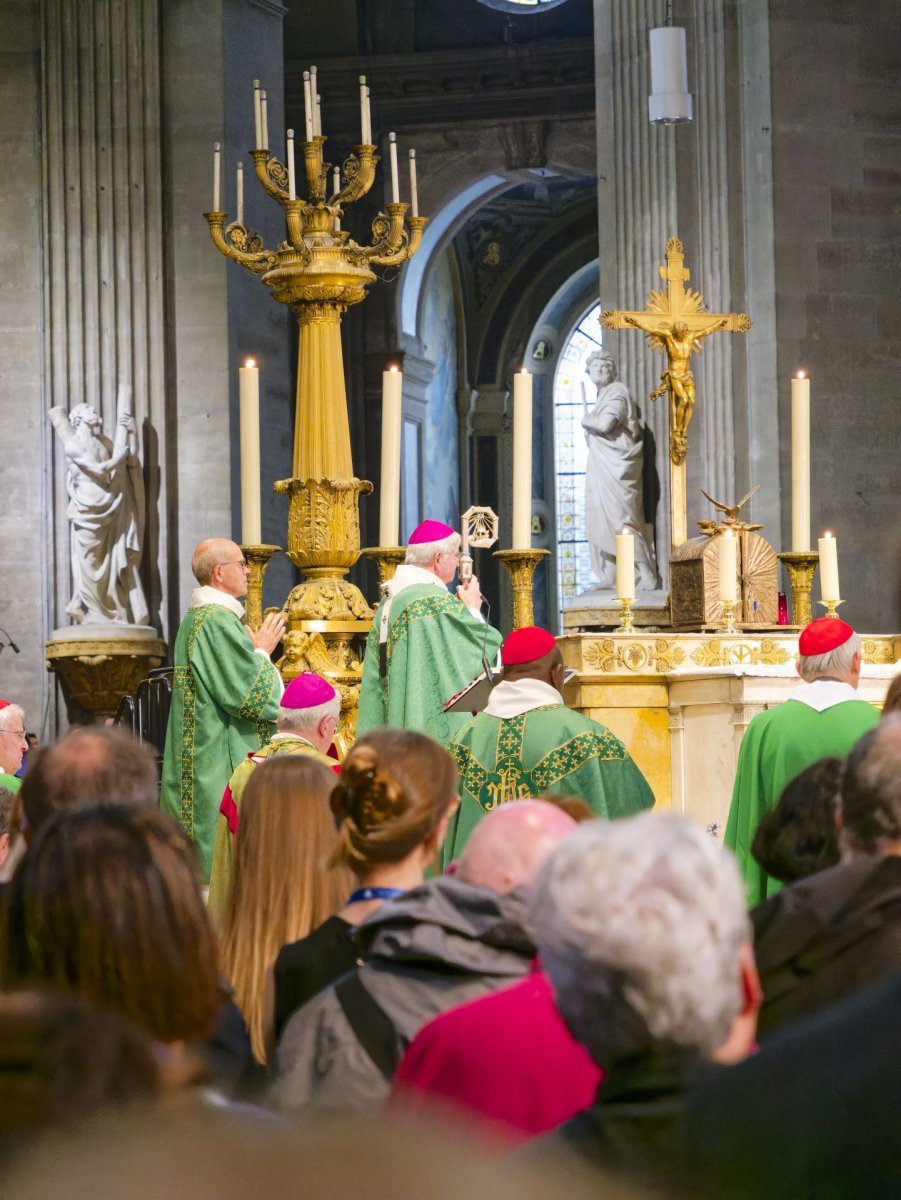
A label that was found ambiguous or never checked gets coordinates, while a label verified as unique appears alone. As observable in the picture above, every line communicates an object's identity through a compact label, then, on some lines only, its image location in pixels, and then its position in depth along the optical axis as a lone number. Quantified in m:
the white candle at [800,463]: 13.65
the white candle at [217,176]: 13.47
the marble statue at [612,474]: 22.89
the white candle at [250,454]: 11.73
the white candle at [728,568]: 14.38
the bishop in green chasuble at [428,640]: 11.11
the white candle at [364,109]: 12.23
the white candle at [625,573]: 13.40
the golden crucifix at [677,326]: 16.20
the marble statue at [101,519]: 25.38
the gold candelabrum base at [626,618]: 13.54
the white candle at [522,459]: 10.76
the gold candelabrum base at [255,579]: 11.78
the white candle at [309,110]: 12.27
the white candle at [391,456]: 11.45
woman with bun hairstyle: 5.21
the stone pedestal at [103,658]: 25.05
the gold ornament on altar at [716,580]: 15.34
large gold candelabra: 11.98
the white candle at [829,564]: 14.02
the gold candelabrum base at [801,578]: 13.65
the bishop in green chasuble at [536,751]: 9.44
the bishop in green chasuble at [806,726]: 9.45
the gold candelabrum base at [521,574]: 10.64
